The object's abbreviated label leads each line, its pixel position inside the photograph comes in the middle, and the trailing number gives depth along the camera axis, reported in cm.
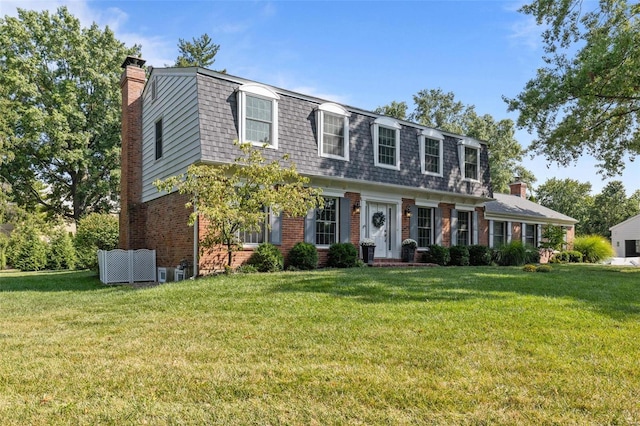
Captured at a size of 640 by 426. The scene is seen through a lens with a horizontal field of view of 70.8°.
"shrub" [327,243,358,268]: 1321
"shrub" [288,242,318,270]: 1241
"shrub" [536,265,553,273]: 1197
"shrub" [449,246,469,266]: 1616
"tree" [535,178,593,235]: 4419
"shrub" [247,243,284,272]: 1169
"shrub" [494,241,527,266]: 1772
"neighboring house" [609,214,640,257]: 3683
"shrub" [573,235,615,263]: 2262
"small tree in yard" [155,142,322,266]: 1016
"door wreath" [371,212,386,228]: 1500
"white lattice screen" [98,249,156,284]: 1247
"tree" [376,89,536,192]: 3300
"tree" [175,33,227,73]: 3294
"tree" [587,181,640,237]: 4341
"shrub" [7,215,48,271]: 2122
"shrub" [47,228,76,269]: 2186
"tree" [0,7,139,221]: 2403
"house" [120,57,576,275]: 1174
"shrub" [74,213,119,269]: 1941
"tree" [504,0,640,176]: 1291
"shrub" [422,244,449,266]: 1564
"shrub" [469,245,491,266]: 1673
